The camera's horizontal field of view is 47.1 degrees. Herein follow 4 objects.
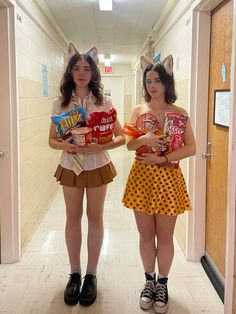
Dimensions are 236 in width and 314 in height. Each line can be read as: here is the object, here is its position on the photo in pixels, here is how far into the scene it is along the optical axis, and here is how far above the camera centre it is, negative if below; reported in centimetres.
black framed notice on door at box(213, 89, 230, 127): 160 +10
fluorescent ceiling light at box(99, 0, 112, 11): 264 +119
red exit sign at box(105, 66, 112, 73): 664 +133
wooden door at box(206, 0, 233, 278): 165 -14
